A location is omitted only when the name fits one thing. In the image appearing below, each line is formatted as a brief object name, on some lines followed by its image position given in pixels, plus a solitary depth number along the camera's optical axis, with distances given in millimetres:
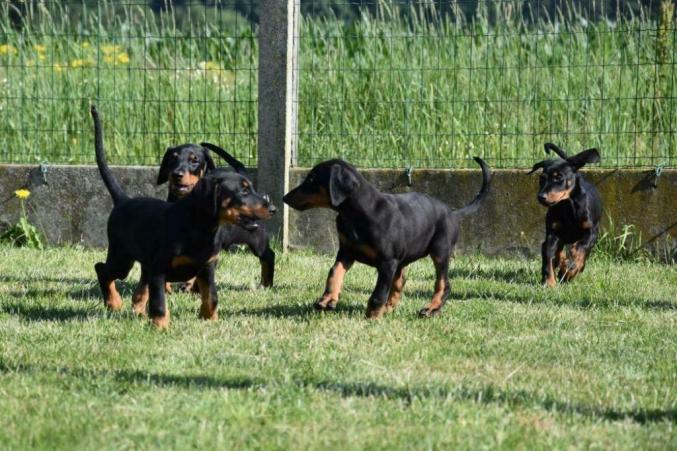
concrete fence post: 19922
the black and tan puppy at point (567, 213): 17062
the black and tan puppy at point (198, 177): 15867
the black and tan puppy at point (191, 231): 12547
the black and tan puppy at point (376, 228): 13531
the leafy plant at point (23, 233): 20422
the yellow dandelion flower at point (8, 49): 23136
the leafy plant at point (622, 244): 19422
